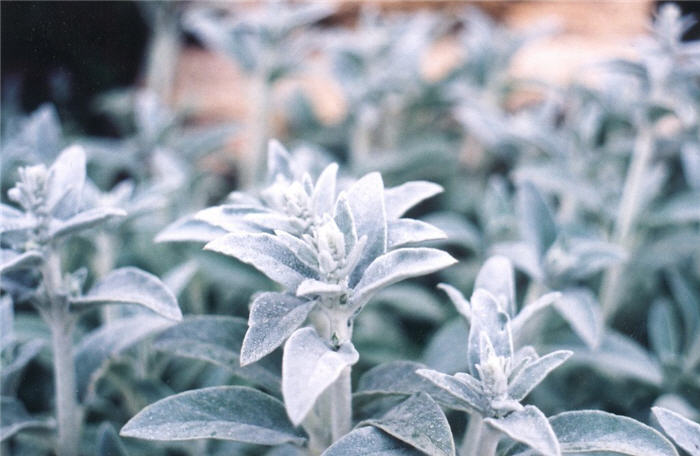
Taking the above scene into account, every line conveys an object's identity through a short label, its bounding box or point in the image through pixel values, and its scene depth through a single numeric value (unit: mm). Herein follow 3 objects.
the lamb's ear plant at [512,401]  453
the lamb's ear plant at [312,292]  453
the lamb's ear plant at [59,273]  485
